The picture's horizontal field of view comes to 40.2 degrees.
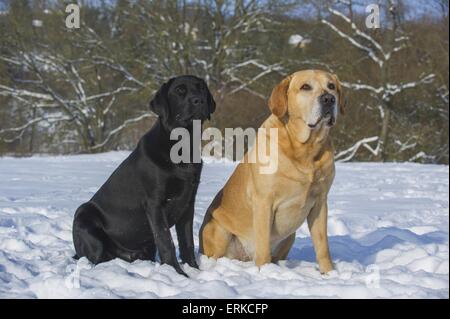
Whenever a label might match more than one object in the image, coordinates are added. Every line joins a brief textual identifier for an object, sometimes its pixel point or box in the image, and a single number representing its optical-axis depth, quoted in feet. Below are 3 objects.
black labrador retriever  12.57
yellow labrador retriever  11.85
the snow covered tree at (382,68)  57.36
